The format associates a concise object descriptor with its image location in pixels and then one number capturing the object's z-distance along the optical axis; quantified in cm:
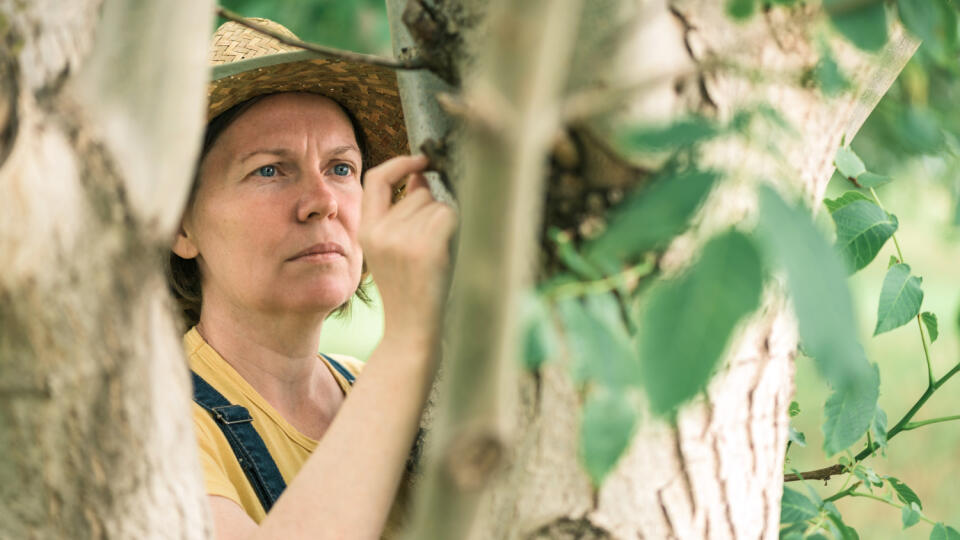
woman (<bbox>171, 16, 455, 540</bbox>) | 135
